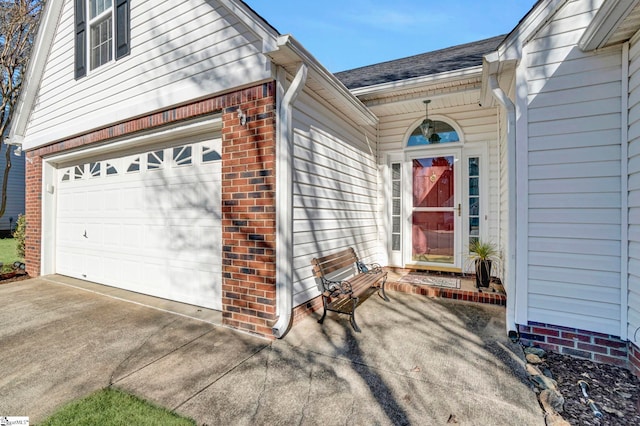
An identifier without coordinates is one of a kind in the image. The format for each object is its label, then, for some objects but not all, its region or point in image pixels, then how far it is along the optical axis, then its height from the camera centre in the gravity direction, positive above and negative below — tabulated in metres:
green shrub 6.95 -0.57
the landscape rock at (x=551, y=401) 2.06 -1.35
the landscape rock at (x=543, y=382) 2.29 -1.34
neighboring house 14.18 +0.90
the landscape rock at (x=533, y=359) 2.71 -1.35
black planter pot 4.49 -0.93
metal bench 3.56 -0.94
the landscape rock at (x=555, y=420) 1.92 -1.36
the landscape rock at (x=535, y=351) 2.84 -1.35
